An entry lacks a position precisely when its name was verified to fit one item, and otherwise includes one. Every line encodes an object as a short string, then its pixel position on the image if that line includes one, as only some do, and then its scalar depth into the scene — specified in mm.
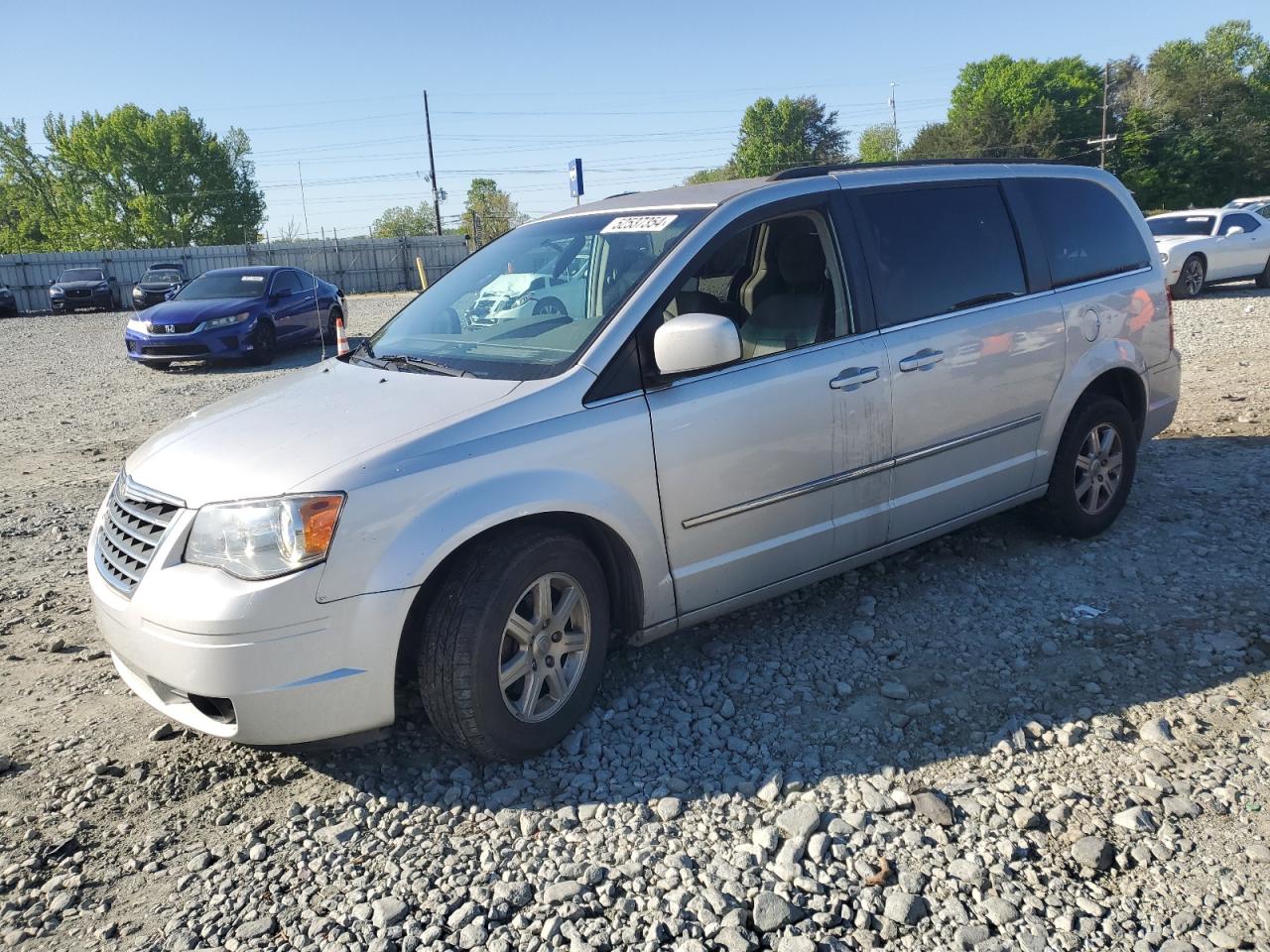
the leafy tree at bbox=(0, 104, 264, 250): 82938
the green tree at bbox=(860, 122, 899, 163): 112812
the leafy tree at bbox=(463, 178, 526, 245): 77544
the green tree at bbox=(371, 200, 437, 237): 101562
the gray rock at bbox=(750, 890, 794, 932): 2646
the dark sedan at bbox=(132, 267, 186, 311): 28734
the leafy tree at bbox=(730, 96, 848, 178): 109875
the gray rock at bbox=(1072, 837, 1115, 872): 2824
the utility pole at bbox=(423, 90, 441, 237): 55272
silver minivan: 3068
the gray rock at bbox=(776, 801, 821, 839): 3021
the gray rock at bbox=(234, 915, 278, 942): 2689
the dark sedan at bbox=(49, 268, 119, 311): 32562
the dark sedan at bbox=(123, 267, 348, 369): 14617
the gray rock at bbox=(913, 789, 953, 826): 3057
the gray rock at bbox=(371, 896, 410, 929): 2715
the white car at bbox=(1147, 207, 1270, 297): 17281
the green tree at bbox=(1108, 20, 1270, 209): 69250
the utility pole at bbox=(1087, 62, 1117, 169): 66325
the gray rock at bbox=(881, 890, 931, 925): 2646
